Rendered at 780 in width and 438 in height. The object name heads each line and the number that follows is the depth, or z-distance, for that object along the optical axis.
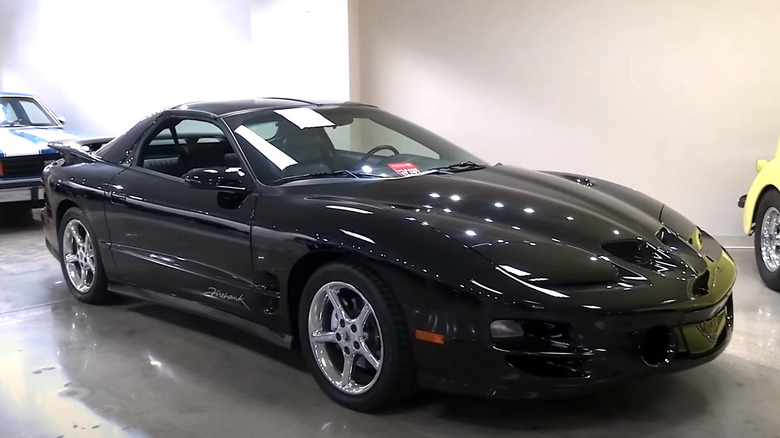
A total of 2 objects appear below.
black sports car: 2.49
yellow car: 4.63
